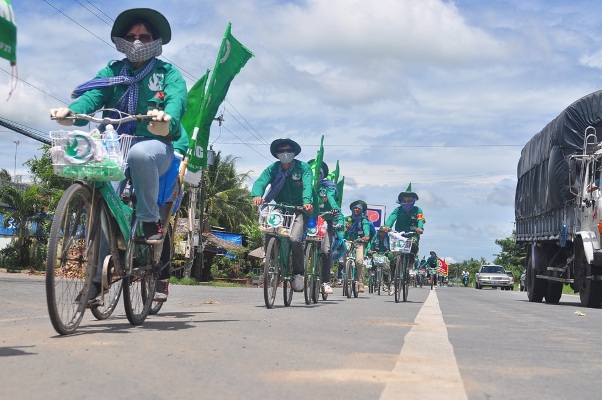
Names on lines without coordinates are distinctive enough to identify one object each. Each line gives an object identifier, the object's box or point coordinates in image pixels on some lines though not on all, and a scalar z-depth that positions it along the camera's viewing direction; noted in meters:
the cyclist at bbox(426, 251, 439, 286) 44.43
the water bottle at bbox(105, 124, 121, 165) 5.52
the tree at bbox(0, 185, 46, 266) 42.25
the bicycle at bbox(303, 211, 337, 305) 12.07
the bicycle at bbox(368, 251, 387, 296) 19.52
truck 14.82
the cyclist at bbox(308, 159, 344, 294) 13.86
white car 49.53
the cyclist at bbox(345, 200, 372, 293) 19.03
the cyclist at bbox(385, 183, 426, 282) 17.33
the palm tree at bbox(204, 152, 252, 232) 55.69
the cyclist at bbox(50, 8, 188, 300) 6.29
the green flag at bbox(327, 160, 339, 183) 20.67
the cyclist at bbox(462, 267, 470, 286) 69.06
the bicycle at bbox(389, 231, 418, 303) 15.64
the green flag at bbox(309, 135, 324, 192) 15.20
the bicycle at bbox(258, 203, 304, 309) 10.52
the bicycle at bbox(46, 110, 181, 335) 5.38
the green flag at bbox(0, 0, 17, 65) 3.91
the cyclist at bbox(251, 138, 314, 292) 11.27
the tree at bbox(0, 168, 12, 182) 69.10
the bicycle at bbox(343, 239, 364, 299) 17.42
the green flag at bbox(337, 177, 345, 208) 24.42
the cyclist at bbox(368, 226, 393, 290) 18.51
